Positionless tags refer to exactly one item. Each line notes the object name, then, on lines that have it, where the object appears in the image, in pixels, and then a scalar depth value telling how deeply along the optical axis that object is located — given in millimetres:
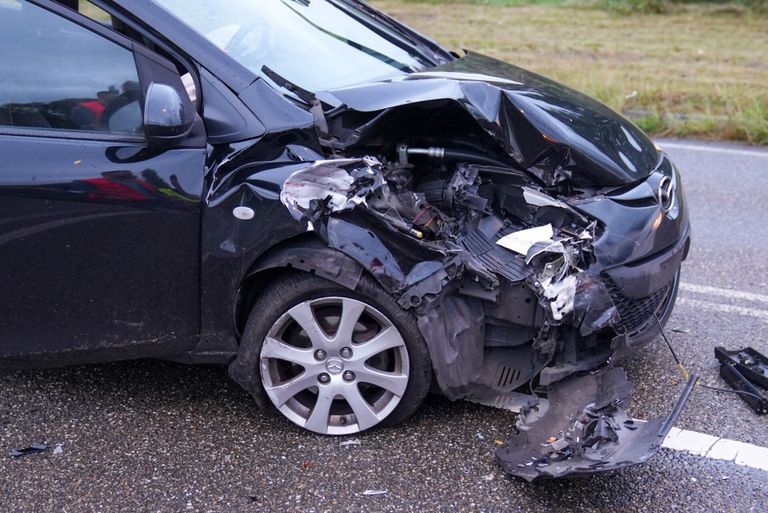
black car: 2967
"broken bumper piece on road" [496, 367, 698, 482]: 2740
